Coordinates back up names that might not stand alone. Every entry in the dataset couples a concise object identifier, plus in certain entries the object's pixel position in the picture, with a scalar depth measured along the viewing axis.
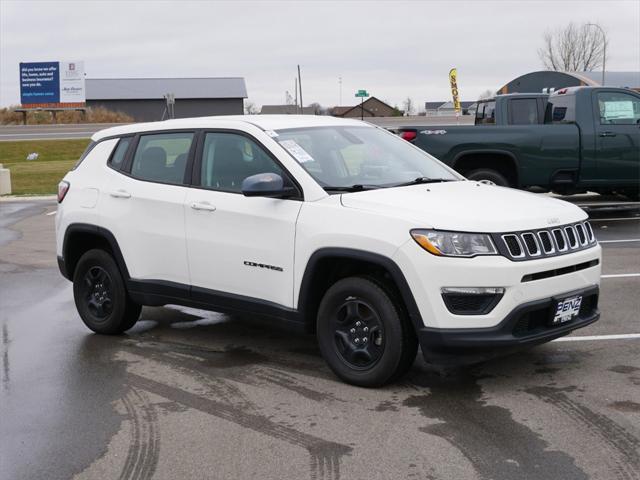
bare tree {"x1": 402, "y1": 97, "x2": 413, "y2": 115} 99.51
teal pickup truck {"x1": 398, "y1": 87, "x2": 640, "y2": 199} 13.39
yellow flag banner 40.22
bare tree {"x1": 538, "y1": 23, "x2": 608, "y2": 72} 76.33
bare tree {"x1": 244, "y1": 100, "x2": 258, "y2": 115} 66.88
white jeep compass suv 5.15
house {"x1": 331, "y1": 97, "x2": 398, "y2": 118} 94.80
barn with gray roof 75.88
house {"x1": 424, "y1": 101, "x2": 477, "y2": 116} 76.81
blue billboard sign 69.62
